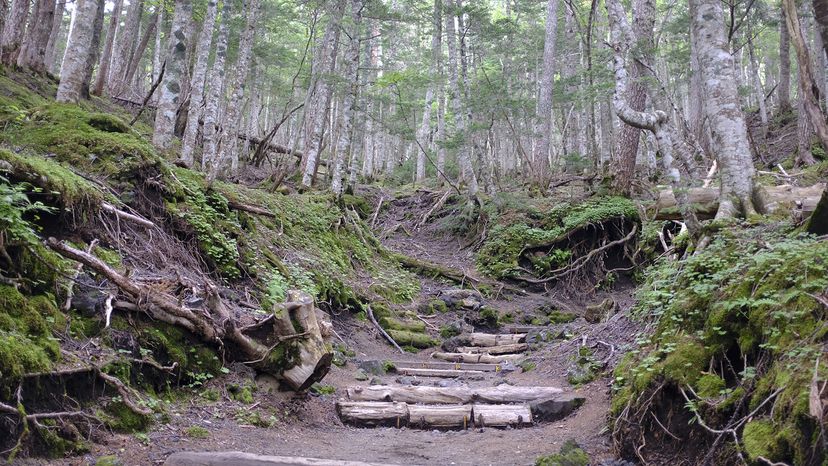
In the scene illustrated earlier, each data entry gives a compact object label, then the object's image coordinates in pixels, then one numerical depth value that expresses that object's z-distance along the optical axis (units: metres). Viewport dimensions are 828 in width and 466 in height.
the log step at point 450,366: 8.91
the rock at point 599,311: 9.68
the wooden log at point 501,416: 6.16
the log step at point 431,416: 6.17
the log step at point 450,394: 6.68
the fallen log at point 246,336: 5.14
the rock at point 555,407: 6.18
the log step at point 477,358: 9.41
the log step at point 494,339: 10.42
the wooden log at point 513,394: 6.65
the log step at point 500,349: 9.88
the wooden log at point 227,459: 3.78
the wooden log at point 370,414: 6.18
